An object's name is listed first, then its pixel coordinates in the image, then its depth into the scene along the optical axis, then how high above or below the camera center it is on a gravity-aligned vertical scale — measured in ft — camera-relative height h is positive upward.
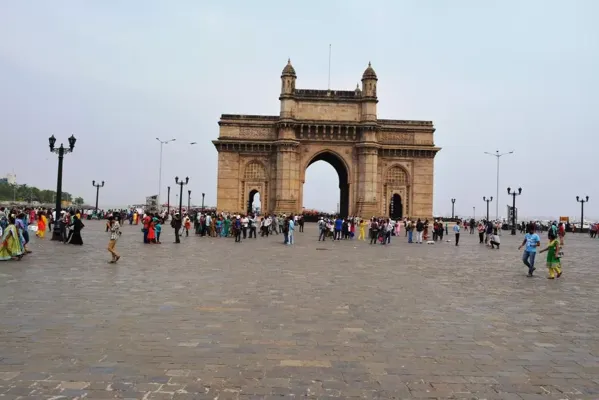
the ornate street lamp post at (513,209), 146.55 +5.17
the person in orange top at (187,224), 99.09 -1.67
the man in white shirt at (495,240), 80.64 -2.28
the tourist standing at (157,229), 77.25 -2.21
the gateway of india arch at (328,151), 172.86 +23.97
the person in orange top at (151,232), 75.82 -2.66
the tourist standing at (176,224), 78.38 -1.39
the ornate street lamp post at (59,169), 75.00 +6.46
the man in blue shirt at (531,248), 45.29 -1.92
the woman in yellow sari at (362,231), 103.73 -2.14
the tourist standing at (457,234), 90.90 -1.75
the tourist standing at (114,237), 48.05 -2.28
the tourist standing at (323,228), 92.17 -1.48
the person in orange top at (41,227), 82.33 -2.69
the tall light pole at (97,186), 185.82 +9.71
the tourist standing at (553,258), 43.91 -2.64
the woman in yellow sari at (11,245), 47.26 -3.34
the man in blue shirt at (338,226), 95.66 -1.06
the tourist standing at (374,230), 91.76 -1.52
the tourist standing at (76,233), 68.18 -2.88
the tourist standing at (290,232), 77.11 -2.05
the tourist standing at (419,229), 94.38 -1.10
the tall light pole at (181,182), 167.51 +11.76
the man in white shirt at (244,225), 93.68 -1.42
